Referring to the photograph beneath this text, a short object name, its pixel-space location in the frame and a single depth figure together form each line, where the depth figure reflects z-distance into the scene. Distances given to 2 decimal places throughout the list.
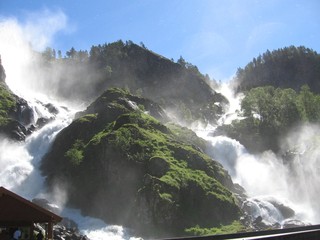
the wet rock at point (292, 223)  68.38
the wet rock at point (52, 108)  117.29
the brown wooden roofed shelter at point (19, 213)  28.84
